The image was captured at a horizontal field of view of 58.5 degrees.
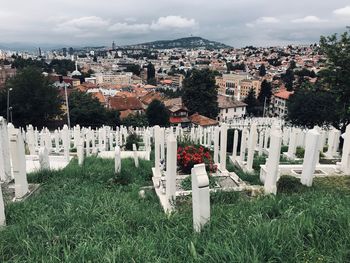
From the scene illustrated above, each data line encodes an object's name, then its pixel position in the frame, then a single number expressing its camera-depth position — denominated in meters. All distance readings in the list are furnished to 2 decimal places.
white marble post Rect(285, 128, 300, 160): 12.31
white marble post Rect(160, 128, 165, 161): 9.64
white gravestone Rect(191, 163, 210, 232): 3.74
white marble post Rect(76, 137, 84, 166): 11.09
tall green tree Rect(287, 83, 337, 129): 32.53
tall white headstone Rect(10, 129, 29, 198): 6.22
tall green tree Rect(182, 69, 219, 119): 45.38
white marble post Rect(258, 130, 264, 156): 13.94
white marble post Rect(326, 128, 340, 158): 12.61
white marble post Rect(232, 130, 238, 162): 11.24
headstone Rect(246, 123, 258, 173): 9.67
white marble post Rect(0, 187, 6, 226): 4.38
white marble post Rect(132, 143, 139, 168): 10.67
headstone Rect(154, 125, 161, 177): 8.78
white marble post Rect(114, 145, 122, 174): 8.71
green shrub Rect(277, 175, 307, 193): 6.33
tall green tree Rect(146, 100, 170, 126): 42.97
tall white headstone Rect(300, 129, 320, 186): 6.41
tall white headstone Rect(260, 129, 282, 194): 6.42
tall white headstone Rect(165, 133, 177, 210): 6.29
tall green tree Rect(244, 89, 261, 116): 68.69
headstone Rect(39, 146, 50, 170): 8.25
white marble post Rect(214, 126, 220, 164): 10.36
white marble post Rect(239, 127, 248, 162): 11.02
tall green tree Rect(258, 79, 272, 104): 70.81
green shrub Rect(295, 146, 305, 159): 13.12
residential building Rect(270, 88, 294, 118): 68.69
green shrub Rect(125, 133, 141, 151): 18.05
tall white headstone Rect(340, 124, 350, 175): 8.20
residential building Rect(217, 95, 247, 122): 60.84
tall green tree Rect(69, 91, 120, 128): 35.31
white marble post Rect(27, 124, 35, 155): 15.36
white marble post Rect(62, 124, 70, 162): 13.58
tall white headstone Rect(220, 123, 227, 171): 9.57
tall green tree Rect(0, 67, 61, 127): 33.72
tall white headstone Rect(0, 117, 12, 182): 7.64
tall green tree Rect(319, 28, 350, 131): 15.24
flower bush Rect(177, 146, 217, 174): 8.80
